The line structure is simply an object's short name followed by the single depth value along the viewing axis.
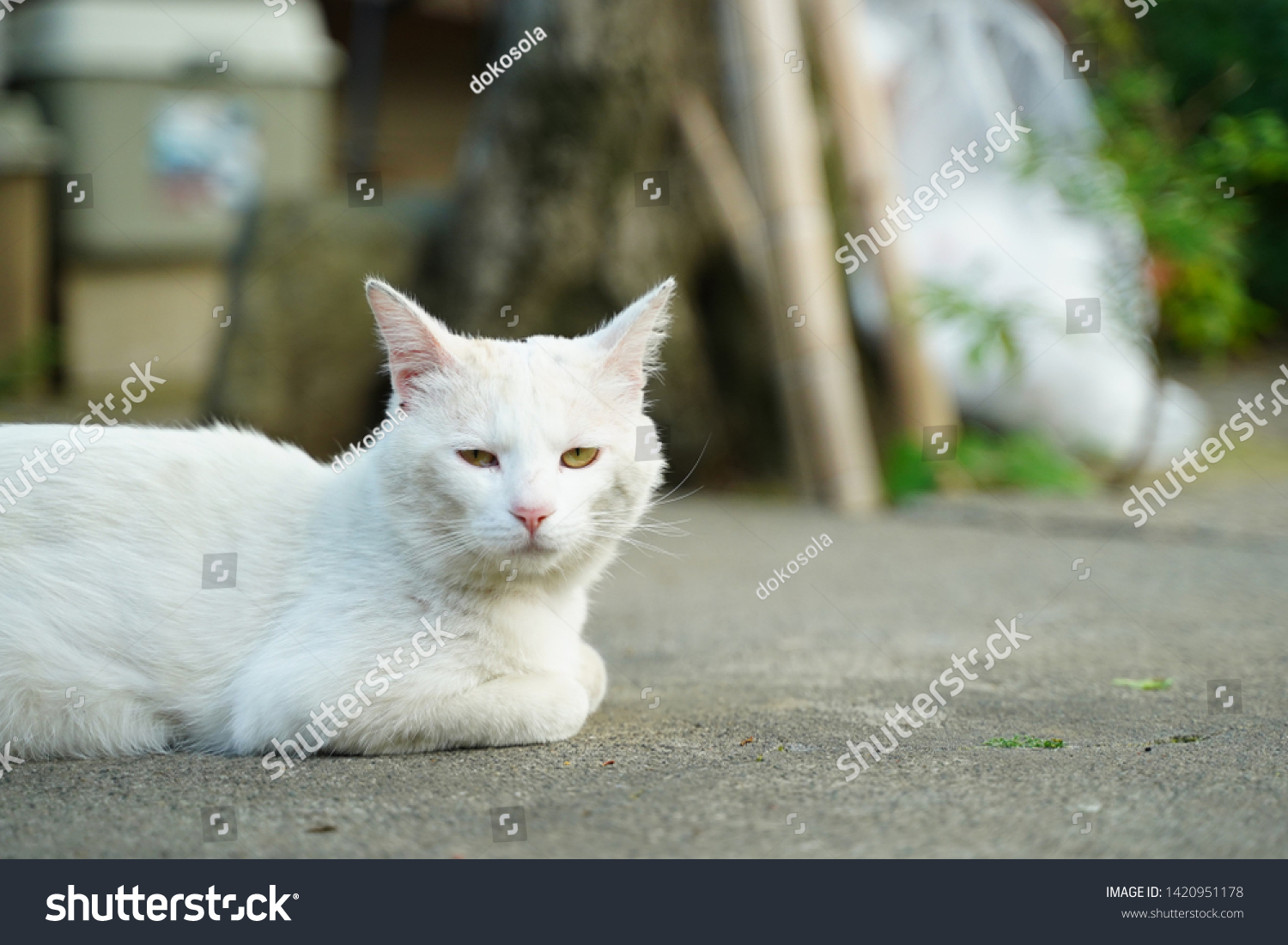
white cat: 2.26
